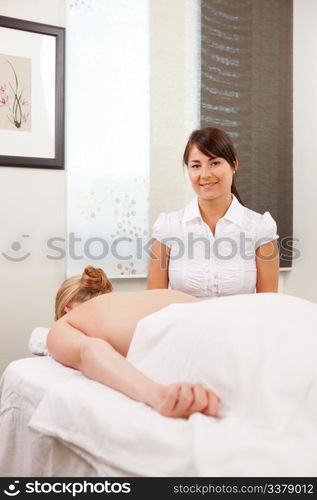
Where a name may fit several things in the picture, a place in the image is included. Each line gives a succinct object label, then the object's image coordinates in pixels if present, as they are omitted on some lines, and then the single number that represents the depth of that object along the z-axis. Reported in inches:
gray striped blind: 111.8
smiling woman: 88.2
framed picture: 92.5
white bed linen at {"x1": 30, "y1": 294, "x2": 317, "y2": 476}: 36.2
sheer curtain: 98.1
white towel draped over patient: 41.0
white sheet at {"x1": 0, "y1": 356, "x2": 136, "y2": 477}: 47.3
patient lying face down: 41.9
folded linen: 71.0
